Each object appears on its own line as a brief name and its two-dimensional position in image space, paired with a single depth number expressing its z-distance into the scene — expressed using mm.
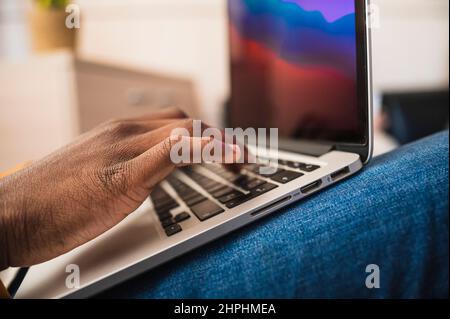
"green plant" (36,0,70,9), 1064
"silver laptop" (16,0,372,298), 262
